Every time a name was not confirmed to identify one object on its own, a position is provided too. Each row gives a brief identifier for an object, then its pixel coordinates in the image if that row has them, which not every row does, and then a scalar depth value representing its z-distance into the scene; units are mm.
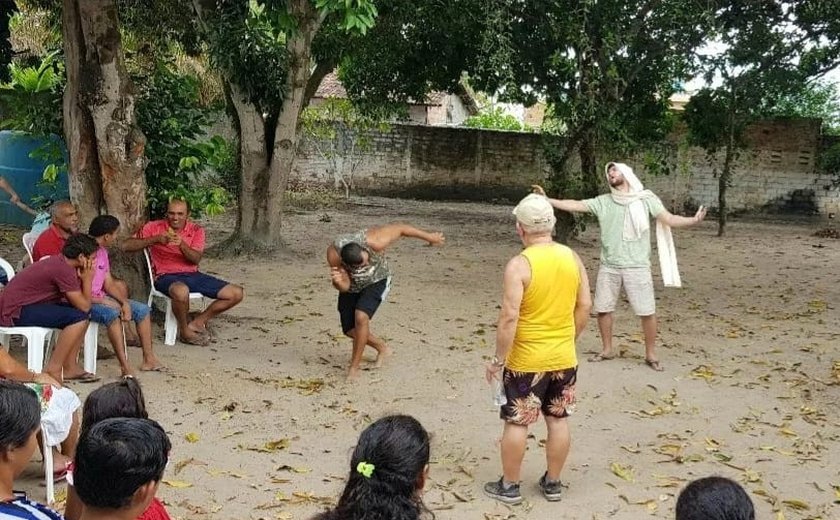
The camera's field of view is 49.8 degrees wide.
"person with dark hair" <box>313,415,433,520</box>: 2609
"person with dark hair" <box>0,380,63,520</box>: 2890
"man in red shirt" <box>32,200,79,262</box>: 6863
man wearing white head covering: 7125
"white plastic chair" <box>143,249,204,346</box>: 7543
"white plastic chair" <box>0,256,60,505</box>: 5887
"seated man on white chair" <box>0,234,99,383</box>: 5895
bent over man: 6648
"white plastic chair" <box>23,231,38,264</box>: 7539
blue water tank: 13484
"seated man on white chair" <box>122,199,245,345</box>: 7367
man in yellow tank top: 4582
